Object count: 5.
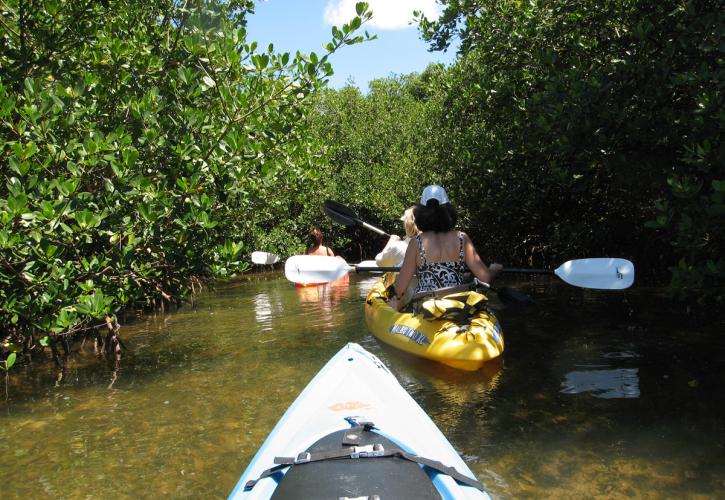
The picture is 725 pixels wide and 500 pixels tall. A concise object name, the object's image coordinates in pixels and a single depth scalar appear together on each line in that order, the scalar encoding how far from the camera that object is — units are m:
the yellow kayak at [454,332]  5.02
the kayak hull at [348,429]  2.18
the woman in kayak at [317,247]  11.00
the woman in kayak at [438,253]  5.38
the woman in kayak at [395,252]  7.00
